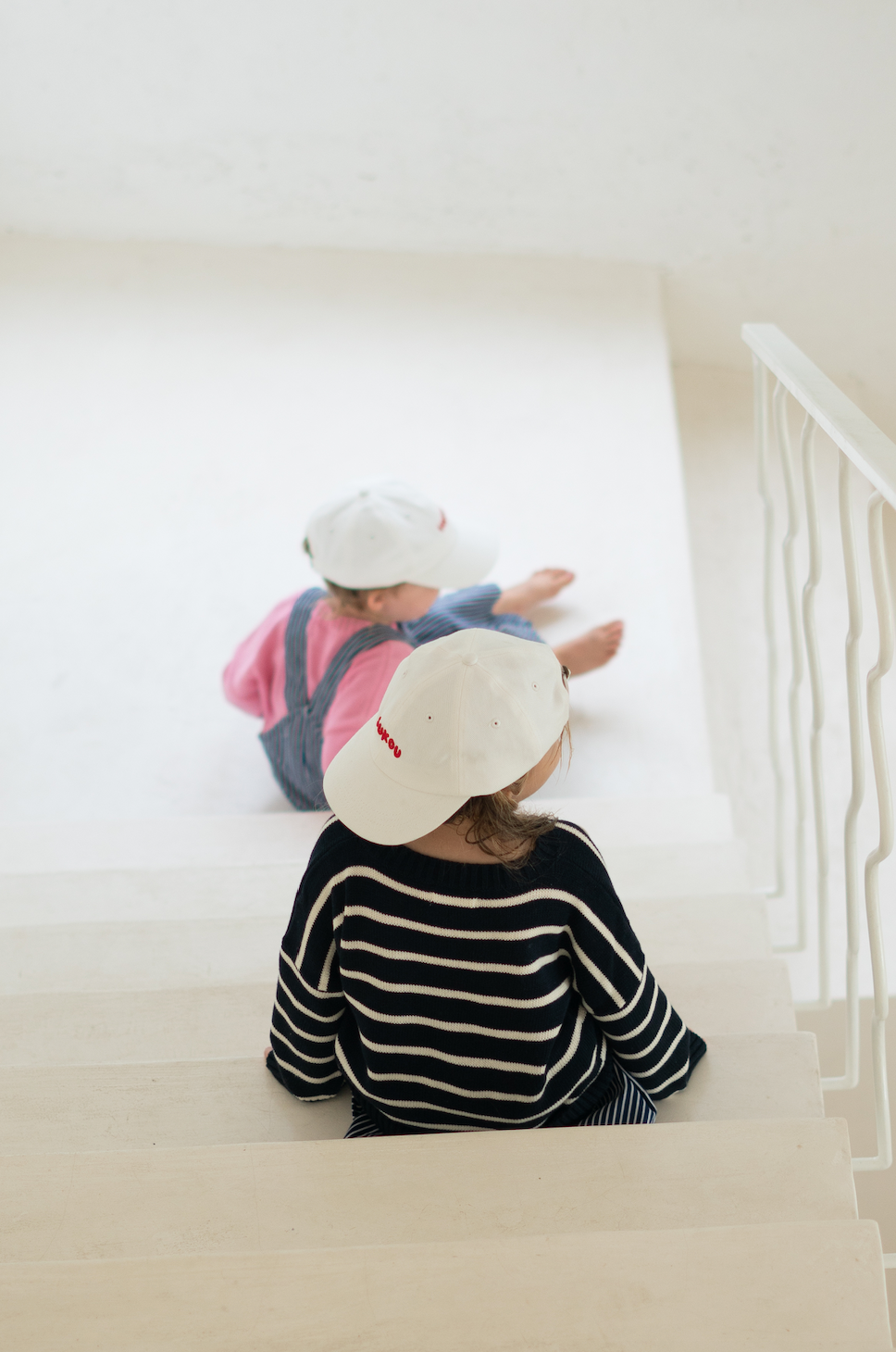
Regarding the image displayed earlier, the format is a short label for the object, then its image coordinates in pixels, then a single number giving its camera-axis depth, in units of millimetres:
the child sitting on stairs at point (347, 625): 1881
